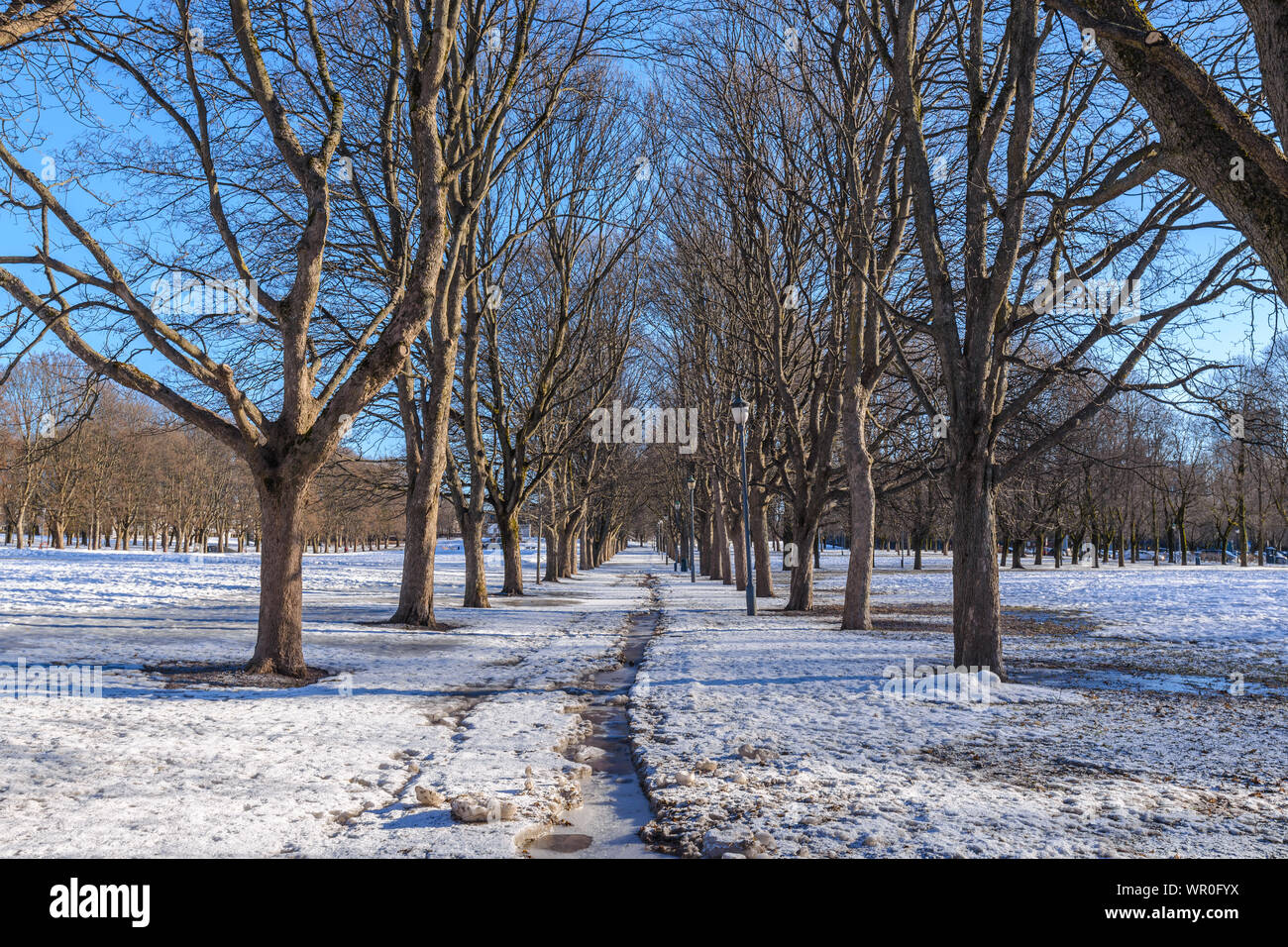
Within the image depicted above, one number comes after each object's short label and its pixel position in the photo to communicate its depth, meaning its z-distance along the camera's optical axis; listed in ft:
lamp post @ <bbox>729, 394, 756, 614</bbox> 57.72
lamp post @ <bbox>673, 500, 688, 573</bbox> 173.93
